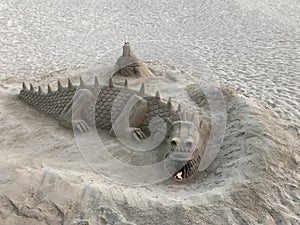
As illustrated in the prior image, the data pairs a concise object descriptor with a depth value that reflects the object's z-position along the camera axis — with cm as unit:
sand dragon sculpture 339
